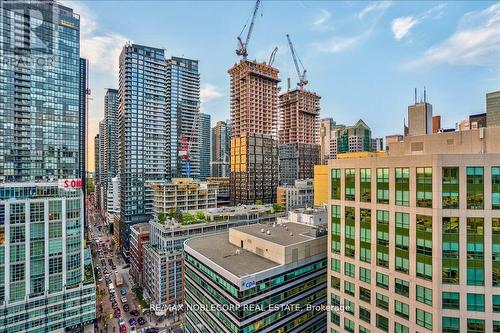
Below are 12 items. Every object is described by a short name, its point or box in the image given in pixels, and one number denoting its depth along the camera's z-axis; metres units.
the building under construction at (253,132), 173.25
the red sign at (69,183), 79.44
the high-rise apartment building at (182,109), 177.25
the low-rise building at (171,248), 89.31
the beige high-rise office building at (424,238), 35.50
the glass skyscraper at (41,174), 70.06
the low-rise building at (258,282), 48.19
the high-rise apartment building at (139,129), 148.00
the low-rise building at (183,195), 125.56
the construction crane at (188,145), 183.44
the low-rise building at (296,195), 166.38
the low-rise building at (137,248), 113.88
